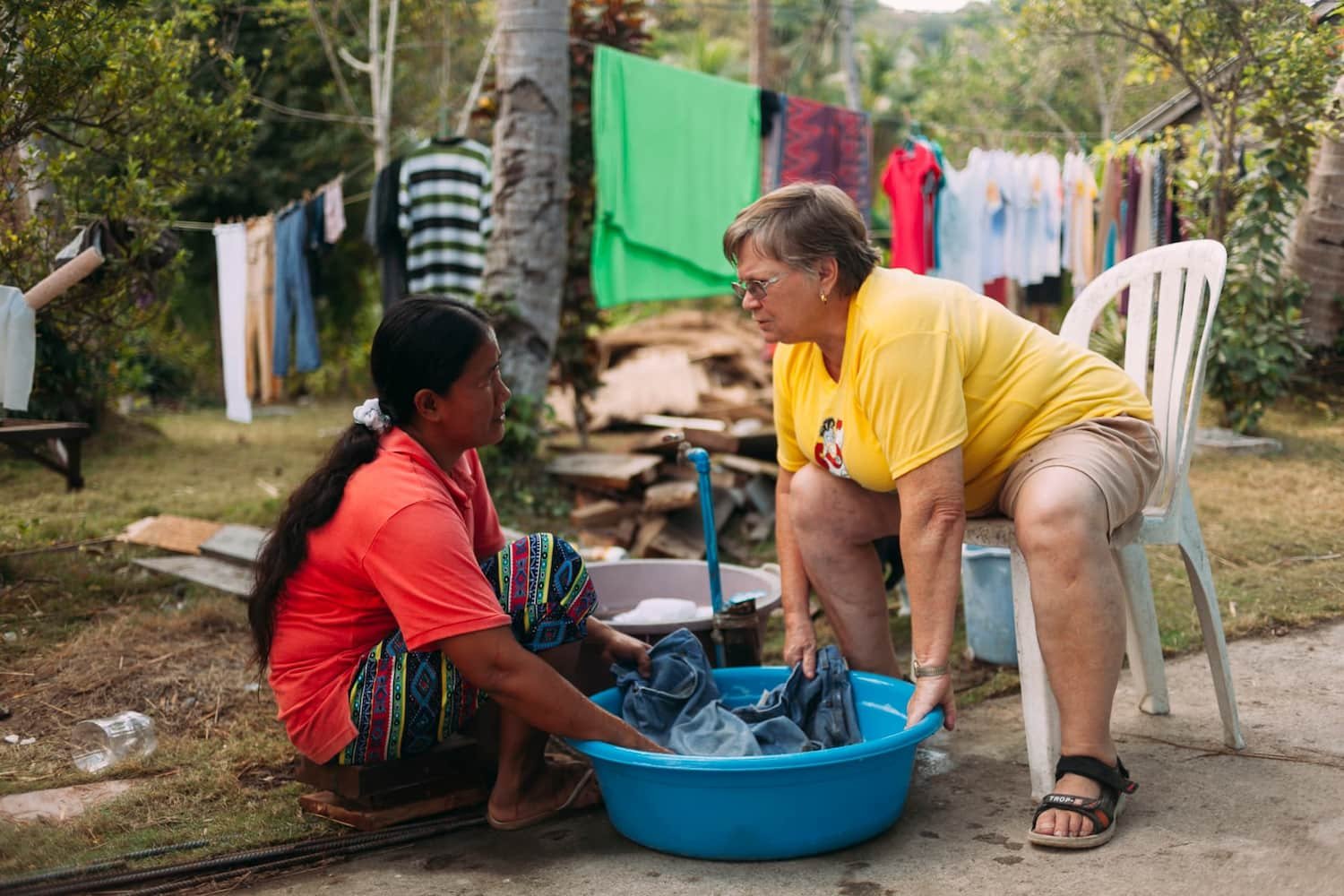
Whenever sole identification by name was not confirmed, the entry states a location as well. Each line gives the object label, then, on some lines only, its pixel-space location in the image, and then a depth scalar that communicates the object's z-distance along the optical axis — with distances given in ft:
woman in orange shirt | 7.11
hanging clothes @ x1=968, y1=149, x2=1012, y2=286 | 22.07
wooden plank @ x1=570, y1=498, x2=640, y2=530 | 17.31
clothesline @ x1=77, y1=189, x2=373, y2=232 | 12.60
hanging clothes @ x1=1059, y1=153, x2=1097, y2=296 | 23.58
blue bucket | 10.88
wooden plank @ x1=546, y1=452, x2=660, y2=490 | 17.92
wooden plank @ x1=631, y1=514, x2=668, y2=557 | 16.71
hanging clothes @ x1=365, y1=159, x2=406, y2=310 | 19.31
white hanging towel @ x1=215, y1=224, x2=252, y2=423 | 18.61
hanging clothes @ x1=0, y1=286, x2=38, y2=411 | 10.34
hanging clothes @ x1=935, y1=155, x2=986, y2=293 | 21.44
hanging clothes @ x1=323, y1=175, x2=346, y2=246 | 19.95
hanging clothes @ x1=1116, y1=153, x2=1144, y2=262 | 23.59
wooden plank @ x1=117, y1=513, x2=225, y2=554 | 15.42
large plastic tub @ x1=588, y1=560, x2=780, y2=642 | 11.18
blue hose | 9.34
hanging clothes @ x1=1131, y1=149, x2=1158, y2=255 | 23.59
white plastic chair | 7.57
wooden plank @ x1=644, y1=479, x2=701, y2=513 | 17.16
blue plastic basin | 6.86
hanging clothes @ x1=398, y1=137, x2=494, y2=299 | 18.80
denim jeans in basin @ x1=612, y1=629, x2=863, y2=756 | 8.29
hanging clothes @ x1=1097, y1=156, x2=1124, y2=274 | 23.49
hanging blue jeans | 19.88
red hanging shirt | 20.72
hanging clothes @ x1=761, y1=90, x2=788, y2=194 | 19.85
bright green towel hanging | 17.98
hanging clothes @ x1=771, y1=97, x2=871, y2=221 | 20.18
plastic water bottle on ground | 9.15
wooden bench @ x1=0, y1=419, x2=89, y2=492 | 11.09
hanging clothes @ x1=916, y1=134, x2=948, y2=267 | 20.77
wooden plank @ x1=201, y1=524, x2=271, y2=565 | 14.58
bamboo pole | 10.79
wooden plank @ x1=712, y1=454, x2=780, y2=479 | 18.47
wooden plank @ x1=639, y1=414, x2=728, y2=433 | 22.68
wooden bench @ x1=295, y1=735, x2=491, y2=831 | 7.80
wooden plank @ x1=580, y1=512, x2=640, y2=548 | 17.01
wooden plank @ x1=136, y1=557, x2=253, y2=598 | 13.67
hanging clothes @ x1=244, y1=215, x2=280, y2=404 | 19.65
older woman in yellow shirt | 7.12
